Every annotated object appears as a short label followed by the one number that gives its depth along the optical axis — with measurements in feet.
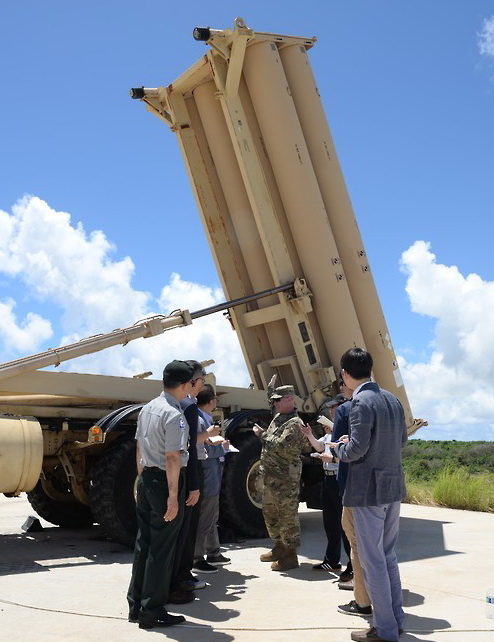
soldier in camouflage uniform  21.72
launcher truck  27.20
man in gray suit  14.48
